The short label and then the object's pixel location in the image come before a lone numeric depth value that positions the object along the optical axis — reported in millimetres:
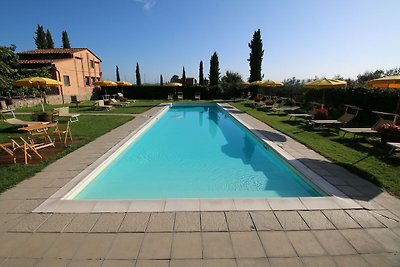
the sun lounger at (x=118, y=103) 21141
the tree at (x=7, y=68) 17403
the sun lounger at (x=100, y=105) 18417
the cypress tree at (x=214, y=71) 33906
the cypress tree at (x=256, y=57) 26516
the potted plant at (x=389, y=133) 6328
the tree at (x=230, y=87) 30556
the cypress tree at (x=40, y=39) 37688
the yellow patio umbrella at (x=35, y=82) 11070
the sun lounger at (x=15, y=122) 8375
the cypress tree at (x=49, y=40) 38781
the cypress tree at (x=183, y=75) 37231
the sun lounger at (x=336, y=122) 9848
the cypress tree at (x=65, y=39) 39438
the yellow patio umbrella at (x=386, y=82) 5785
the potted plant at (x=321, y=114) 10711
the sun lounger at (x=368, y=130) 7657
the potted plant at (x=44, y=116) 10461
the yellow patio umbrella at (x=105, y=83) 21453
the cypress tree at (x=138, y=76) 38931
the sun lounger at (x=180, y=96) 29147
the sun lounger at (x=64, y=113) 11688
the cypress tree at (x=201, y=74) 37966
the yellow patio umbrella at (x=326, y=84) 9464
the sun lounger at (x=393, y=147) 5856
